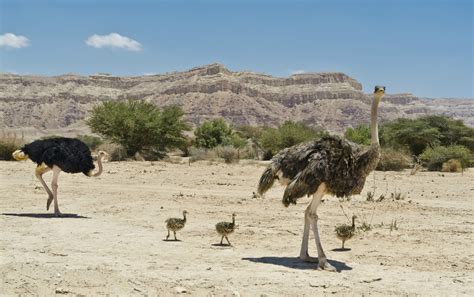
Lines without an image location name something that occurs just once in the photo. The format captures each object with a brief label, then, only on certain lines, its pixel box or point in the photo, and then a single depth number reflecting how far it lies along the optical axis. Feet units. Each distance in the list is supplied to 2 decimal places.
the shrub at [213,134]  140.05
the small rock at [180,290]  22.88
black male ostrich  43.39
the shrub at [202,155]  115.85
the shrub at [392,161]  93.71
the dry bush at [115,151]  108.47
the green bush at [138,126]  113.60
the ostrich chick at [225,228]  32.37
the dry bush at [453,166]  92.99
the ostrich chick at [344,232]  31.91
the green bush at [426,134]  114.32
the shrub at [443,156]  96.68
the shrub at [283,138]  130.21
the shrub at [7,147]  98.58
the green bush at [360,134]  120.06
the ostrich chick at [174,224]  33.68
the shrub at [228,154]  111.72
